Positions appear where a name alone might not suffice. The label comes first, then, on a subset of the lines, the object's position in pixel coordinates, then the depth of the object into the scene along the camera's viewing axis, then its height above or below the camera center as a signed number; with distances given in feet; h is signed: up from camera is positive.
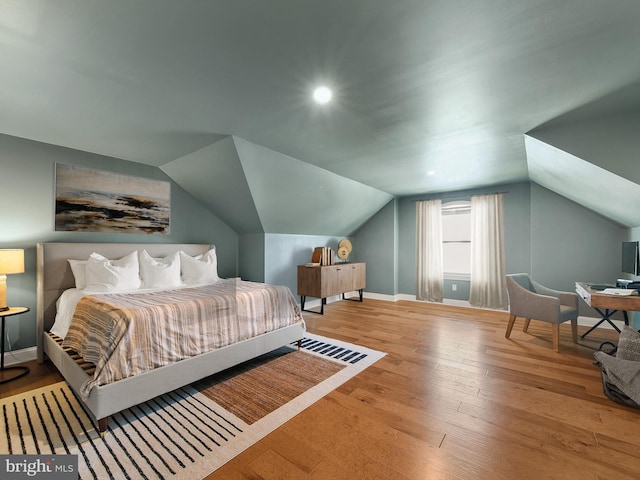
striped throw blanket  6.08 -2.11
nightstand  8.06 -3.89
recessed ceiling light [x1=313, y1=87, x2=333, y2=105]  6.80 +3.67
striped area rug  5.08 -3.92
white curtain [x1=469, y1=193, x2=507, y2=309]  16.08 -0.53
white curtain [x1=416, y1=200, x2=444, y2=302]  18.19 -0.48
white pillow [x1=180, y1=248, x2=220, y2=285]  12.04 -1.19
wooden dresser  15.44 -2.13
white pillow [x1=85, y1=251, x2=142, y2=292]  9.53 -1.15
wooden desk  8.28 -1.71
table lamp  8.06 -0.67
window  17.84 +0.24
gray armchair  10.39 -2.43
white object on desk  8.79 -1.51
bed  5.84 -2.99
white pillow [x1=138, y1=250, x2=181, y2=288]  10.83 -1.15
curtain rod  16.93 +2.96
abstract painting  10.38 +1.64
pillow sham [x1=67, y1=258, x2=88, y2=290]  9.67 -1.02
